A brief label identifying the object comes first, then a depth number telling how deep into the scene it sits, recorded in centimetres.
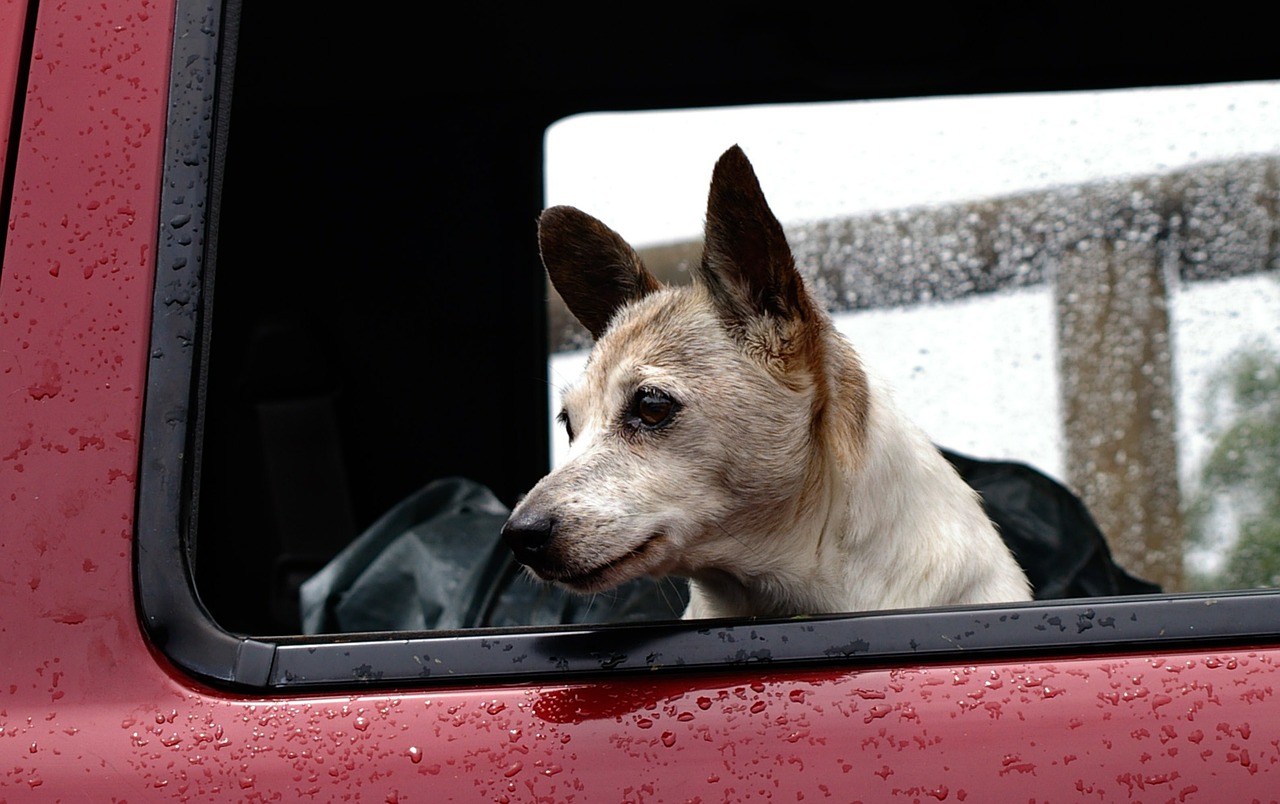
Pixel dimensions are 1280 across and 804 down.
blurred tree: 322
